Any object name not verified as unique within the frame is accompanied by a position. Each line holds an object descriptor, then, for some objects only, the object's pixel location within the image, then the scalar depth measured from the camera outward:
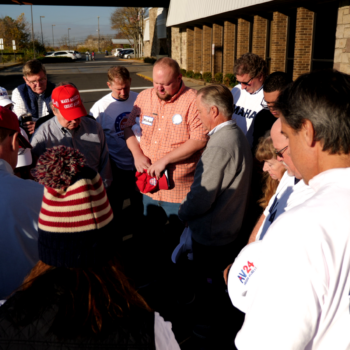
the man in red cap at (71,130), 3.27
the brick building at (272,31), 11.27
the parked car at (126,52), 74.66
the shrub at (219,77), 20.84
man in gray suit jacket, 2.70
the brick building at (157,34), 37.78
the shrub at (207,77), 21.81
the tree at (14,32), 61.09
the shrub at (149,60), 43.38
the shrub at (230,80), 19.00
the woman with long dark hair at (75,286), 1.17
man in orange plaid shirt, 3.39
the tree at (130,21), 61.97
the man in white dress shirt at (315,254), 1.00
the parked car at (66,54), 61.77
